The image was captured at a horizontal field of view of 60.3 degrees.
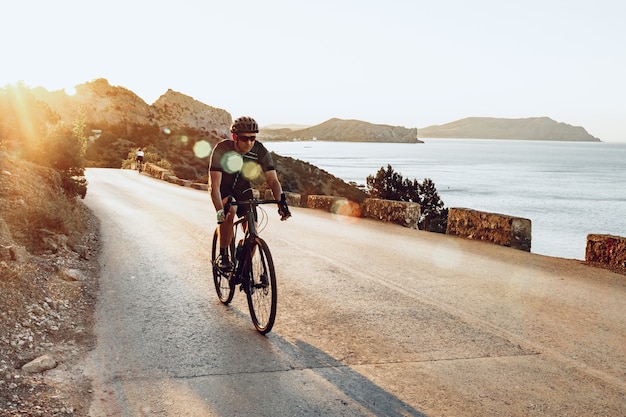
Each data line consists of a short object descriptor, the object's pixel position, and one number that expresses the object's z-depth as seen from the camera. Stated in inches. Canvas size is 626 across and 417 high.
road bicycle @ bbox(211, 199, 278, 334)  203.5
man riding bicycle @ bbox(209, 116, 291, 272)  209.6
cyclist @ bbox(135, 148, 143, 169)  1745.2
